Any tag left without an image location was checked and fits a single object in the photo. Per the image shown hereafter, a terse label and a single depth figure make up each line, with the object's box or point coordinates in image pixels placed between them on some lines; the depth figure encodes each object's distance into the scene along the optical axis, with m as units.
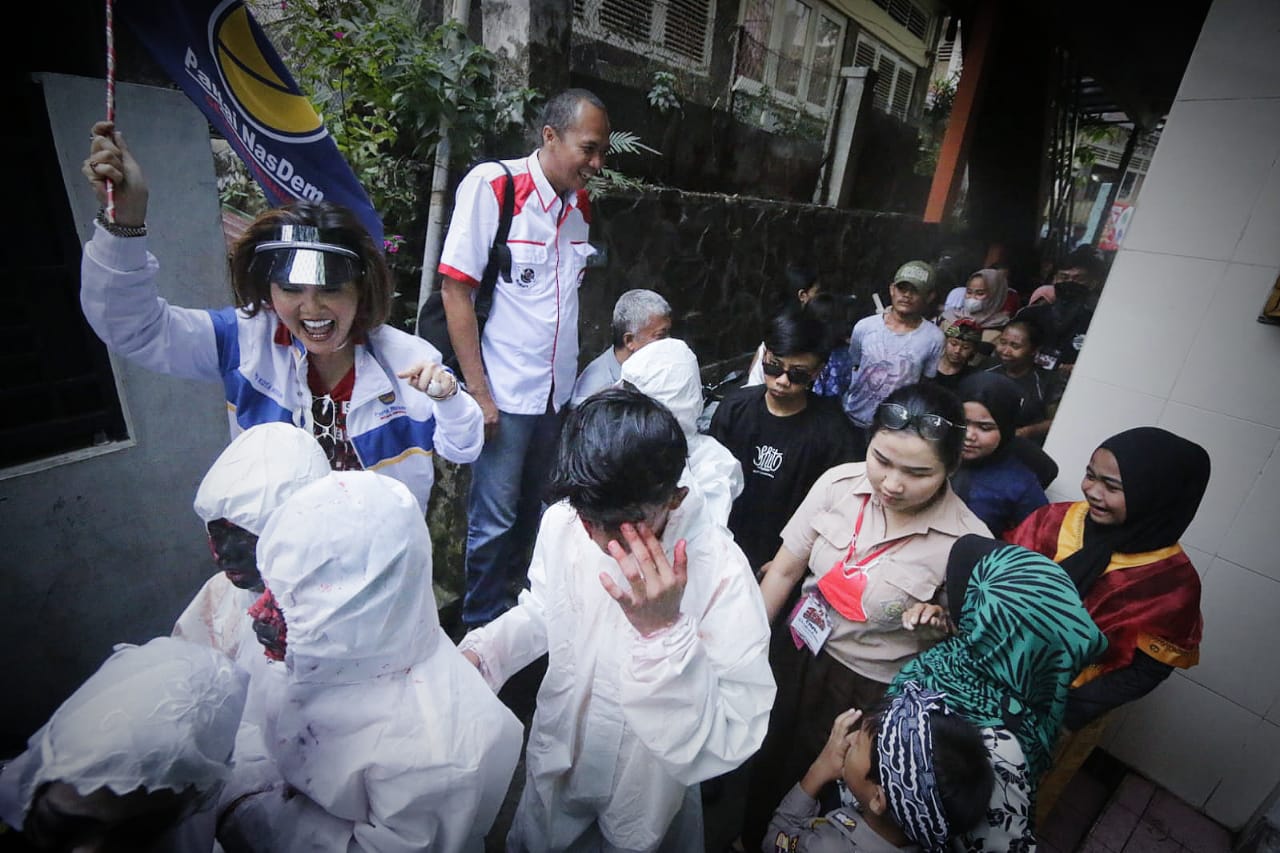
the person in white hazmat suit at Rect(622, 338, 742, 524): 2.33
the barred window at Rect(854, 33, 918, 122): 9.80
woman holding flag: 1.70
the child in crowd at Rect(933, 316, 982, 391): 3.92
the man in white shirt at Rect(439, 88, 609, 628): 2.69
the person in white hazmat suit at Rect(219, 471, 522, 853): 1.15
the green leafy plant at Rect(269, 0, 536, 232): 3.20
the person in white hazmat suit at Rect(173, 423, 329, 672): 1.38
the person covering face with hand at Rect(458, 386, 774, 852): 1.26
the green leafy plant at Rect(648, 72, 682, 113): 5.28
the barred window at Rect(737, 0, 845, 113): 7.53
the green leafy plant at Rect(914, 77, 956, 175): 10.09
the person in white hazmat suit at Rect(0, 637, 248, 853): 0.92
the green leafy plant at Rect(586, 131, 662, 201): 4.22
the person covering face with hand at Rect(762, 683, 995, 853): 1.29
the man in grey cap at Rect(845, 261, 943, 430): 3.73
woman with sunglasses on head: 1.86
